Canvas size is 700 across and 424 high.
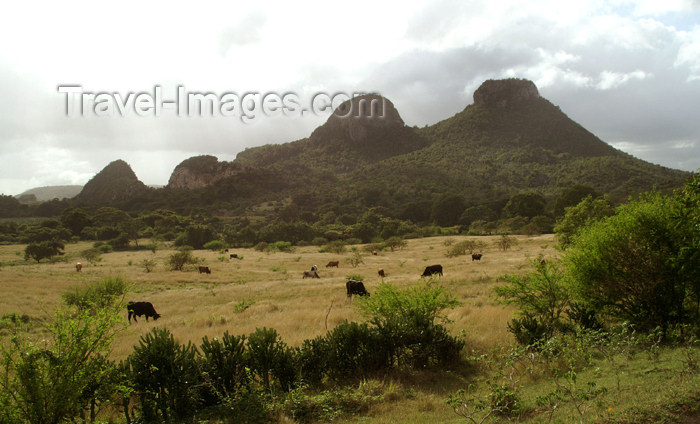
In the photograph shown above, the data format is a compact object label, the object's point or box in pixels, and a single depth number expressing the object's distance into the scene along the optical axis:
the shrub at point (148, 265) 37.75
